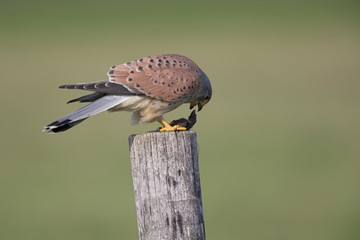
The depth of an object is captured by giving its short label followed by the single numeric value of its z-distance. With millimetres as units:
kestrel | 8477
